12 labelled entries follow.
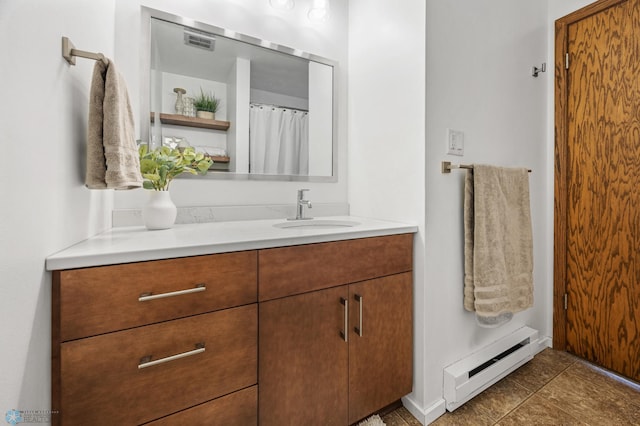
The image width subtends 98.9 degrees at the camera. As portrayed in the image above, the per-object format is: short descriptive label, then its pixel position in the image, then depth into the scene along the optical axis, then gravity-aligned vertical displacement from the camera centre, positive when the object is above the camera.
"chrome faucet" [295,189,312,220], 1.51 +0.04
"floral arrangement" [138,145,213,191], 1.07 +0.18
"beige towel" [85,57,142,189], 0.79 +0.22
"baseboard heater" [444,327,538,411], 1.27 -0.79
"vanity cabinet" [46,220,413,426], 0.68 -0.39
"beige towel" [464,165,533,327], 1.31 -0.17
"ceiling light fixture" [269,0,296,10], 1.51 +1.15
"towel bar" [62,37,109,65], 0.74 +0.43
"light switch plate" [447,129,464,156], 1.29 +0.33
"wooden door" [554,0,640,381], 1.45 +0.17
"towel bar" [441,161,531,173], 1.27 +0.21
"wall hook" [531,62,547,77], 1.69 +0.89
